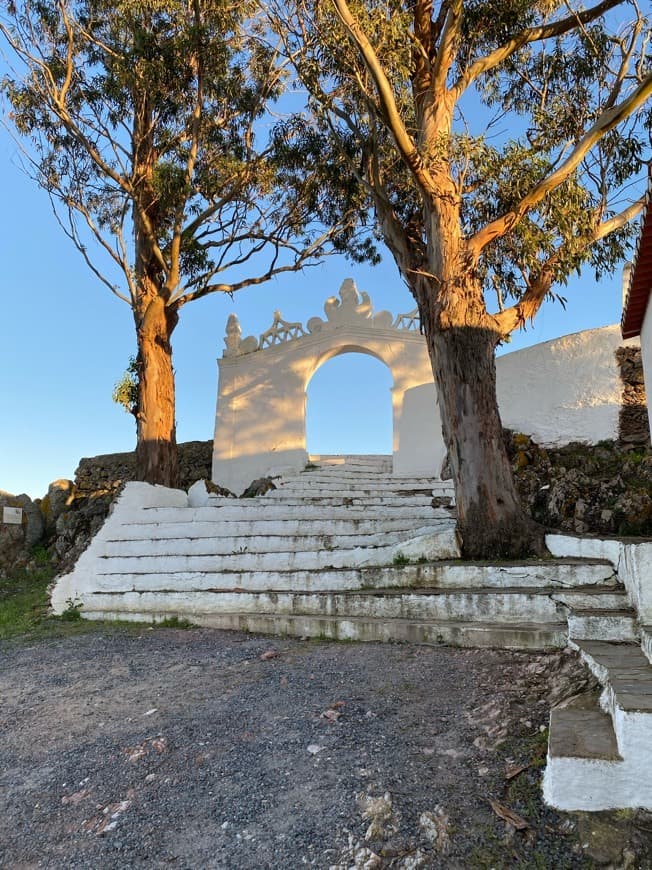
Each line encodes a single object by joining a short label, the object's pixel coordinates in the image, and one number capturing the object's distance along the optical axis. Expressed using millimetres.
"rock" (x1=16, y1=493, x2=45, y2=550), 11008
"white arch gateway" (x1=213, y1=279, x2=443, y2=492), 12969
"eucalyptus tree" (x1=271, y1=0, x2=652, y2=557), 5641
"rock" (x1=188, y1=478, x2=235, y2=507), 8875
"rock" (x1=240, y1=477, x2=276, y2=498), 10222
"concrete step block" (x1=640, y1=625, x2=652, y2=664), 2822
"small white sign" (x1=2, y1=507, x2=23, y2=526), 10869
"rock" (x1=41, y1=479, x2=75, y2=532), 11719
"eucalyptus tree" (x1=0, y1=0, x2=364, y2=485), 10320
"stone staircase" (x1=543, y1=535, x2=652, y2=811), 2023
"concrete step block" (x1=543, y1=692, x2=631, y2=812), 2025
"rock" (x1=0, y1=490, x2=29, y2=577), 10305
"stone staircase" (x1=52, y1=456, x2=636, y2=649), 4020
